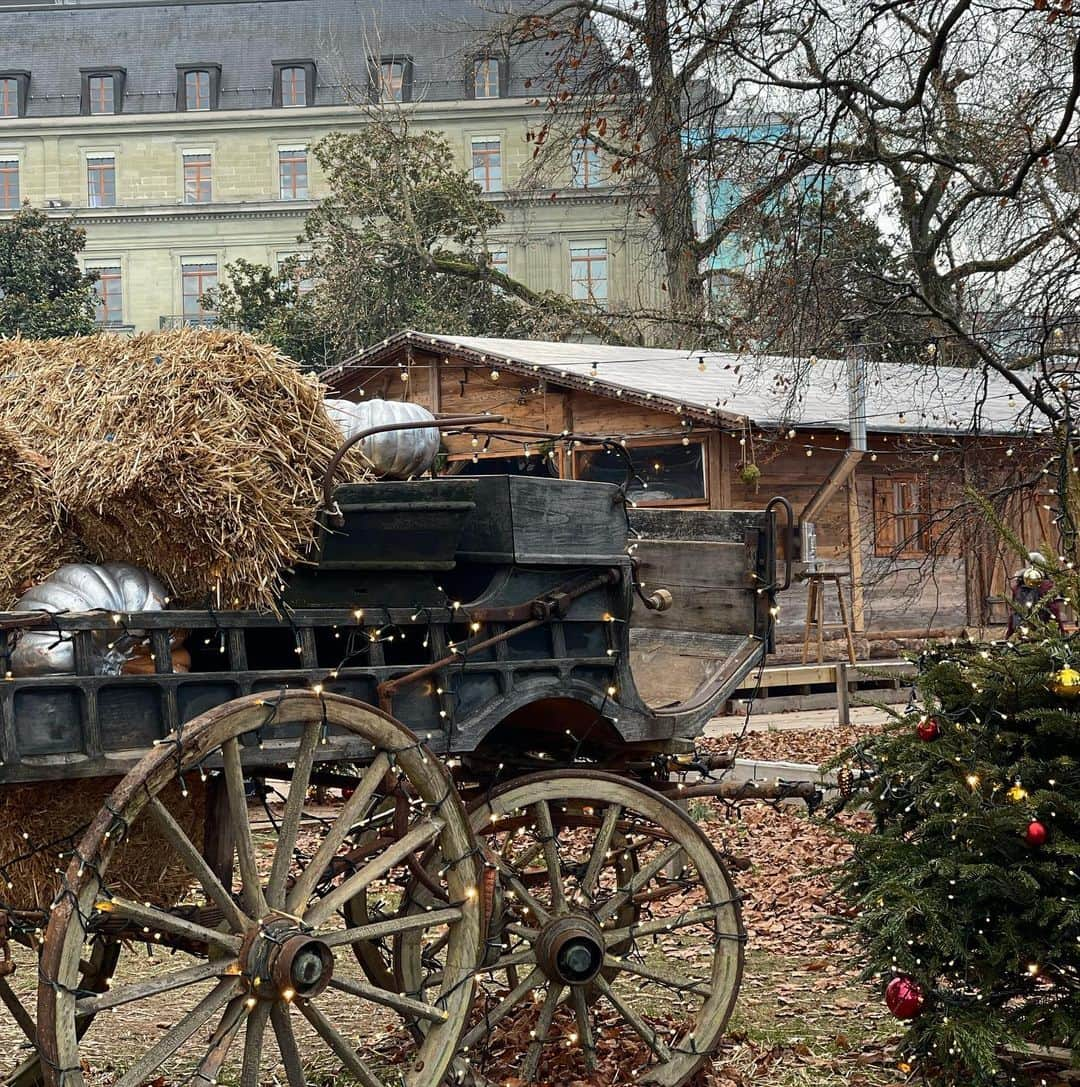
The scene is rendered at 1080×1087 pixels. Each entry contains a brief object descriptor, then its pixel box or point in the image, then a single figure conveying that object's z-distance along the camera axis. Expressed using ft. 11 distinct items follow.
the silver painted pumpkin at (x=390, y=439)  16.72
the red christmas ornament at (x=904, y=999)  15.83
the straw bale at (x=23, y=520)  14.74
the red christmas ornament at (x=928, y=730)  17.48
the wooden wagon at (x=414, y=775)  13.08
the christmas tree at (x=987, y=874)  15.80
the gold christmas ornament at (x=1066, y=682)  16.12
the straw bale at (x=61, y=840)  15.16
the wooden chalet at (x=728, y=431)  57.16
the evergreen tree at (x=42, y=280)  104.37
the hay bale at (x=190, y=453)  14.05
